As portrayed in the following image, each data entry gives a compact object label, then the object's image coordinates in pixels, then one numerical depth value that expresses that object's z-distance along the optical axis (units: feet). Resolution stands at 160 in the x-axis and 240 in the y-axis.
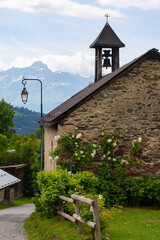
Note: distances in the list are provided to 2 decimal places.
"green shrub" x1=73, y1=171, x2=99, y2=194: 43.80
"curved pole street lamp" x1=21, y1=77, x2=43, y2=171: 64.54
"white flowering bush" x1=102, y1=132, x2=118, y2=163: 51.49
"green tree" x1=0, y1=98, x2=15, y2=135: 170.30
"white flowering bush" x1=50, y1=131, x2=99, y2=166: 50.16
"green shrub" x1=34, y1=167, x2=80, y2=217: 39.88
